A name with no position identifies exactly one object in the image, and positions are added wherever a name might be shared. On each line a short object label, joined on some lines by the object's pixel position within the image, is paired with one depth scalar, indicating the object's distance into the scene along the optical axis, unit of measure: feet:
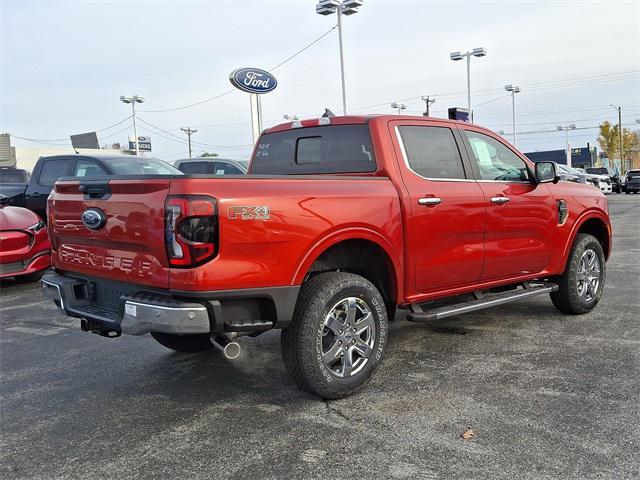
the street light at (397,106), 129.21
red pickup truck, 10.85
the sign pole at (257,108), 71.77
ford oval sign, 67.87
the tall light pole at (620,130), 200.99
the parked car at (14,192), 33.96
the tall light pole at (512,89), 150.51
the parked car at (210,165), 46.24
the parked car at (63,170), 31.40
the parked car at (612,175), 115.85
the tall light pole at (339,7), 74.79
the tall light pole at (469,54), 107.45
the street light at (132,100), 131.34
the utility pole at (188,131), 238.85
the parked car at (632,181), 105.60
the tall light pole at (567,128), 219.20
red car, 25.35
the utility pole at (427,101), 139.62
